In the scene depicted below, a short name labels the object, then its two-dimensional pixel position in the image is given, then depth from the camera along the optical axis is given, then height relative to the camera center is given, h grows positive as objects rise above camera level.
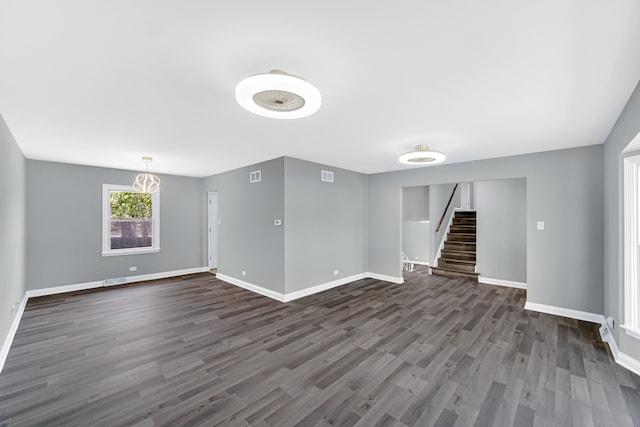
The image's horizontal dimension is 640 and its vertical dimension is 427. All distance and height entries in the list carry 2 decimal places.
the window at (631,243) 2.57 -0.29
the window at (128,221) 5.63 -0.18
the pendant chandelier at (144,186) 4.75 +0.51
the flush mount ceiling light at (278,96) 1.70 +0.82
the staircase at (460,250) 6.52 -1.01
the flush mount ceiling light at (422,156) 3.55 +0.78
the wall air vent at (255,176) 5.09 +0.72
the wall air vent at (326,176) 5.28 +0.75
